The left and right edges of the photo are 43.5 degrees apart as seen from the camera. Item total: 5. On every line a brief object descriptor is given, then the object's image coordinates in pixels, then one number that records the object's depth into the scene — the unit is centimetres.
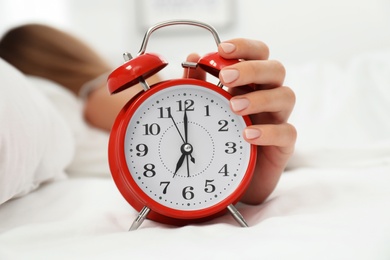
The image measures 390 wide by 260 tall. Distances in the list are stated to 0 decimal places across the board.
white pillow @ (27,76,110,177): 138
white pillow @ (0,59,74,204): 80
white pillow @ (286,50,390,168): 124
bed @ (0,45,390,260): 62
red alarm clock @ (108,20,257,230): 75
